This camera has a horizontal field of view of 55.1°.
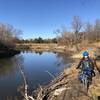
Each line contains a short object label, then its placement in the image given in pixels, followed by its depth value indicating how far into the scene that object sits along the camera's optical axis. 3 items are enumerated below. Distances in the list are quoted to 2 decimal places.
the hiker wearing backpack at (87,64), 4.13
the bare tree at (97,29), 28.36
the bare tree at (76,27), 32.39
